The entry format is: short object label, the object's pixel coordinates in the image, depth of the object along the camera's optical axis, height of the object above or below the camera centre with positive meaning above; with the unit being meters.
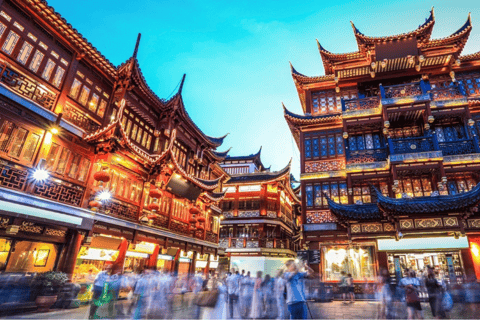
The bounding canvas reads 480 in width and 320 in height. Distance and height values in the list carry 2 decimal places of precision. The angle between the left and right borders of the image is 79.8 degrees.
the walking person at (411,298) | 7.15 -0.24
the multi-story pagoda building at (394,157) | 14.83 +7.02
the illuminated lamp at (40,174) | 10.42 +2.92
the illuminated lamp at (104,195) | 12.84 +2.94
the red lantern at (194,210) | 19.50 +3.87
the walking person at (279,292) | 7.19 -0.35
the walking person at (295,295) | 5.49 -0.29
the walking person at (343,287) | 14.61 -0.20
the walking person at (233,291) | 9.94 -0.52
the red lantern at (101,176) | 12.20 +3.51
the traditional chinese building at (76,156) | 10.16 +4.55
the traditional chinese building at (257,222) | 30.97 +5.74
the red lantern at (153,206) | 14.79 +2.98
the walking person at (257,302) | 8.71 -0.72
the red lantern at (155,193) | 14.87 +3.64
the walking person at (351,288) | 14.35 -0.22
